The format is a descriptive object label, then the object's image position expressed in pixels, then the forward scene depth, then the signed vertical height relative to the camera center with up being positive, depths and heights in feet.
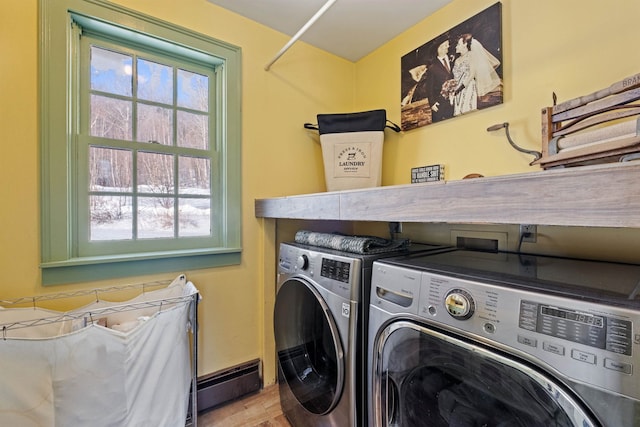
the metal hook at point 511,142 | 3.94 +1.04
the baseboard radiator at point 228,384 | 4.95 -3.24
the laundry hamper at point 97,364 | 2.94 -1.78
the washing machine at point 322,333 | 3.26 -1.71
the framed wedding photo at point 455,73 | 4.43 +2.46
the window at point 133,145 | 3.92 +1.08
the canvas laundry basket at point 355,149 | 5.60 +1.25
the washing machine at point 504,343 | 1.64 -0.96
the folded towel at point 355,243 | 3.71 -0.47
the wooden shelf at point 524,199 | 1.59 +0.09
